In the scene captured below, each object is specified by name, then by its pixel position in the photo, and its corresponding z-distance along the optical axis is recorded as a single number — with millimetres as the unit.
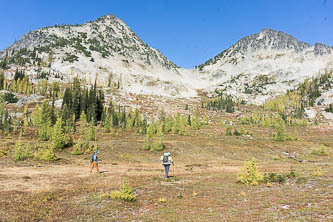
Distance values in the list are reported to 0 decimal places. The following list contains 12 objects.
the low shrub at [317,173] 17134
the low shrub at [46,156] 28656
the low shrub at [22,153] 28125
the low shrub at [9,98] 123150
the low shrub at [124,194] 12664
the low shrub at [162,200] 12630
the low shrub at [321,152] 42719
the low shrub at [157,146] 42875
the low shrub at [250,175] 16844
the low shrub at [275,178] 17019
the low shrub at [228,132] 72125
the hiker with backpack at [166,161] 19203
